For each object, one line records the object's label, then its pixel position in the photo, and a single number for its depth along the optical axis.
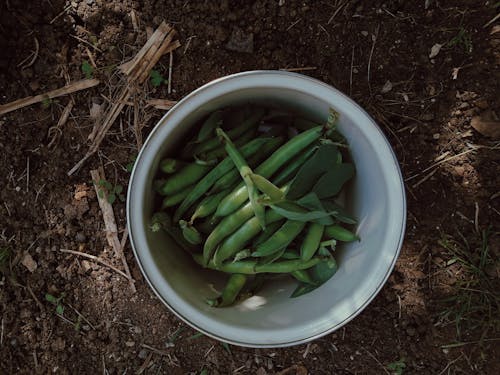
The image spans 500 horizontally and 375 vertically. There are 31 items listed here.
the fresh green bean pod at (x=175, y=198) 0.42
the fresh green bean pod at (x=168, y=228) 0.40
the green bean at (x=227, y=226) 0.40
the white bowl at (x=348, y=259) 0.37
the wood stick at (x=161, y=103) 0.47
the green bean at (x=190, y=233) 0.40
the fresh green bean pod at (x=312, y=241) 0.40
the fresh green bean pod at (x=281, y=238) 0.40
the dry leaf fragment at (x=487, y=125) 0.46
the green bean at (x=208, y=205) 0.41
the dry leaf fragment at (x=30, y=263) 0.50
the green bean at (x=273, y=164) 0.40
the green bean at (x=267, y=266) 0.41
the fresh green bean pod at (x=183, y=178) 0.41
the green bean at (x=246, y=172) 0.39
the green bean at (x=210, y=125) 0.41
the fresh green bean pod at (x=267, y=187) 0.39
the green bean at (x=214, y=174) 0.41
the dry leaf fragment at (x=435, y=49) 0.46
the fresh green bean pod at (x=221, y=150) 0.42
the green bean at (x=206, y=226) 0.42
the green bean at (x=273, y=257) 0.41
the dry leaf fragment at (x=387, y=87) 0.47
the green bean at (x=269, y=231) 0.41
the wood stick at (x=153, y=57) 0.47
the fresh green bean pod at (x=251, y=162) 0.41
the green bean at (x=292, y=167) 0.40
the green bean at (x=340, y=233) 0.41
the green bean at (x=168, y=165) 0.41
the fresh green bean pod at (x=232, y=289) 0.42
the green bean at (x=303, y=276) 0.42
